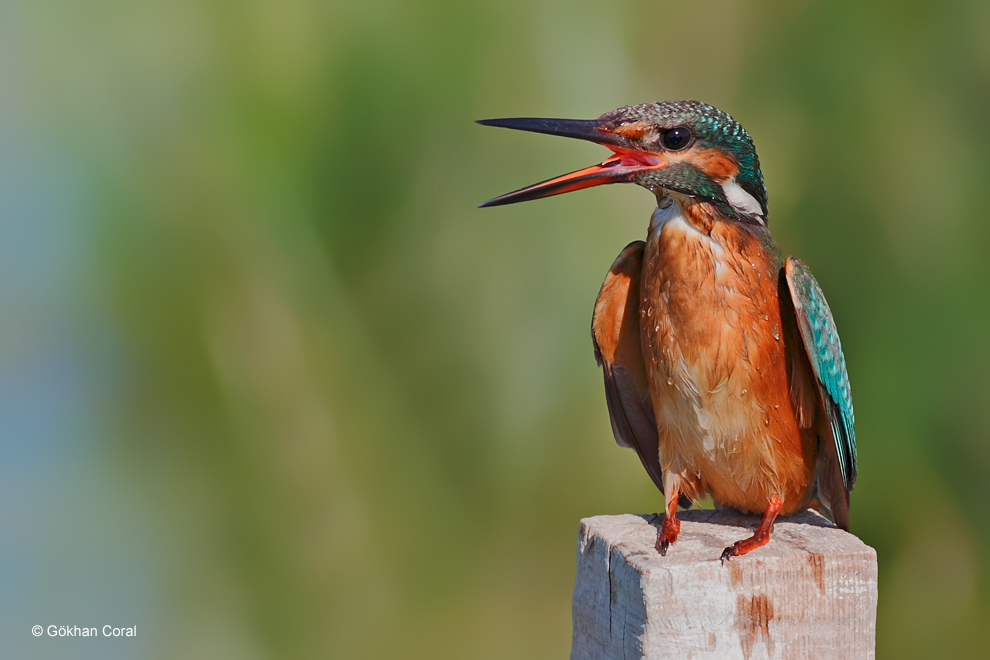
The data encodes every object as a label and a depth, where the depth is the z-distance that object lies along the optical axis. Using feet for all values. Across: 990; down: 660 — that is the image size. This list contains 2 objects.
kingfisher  15.85
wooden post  15.71
